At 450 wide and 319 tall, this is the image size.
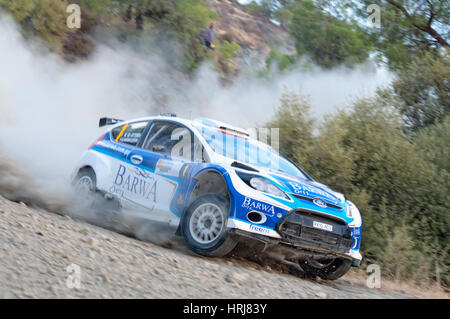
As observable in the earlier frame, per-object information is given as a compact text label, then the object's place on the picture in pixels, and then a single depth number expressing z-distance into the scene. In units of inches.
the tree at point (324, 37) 1024.2
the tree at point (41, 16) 775.1
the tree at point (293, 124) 415.2
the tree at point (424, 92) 492.1
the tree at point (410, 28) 679.7
